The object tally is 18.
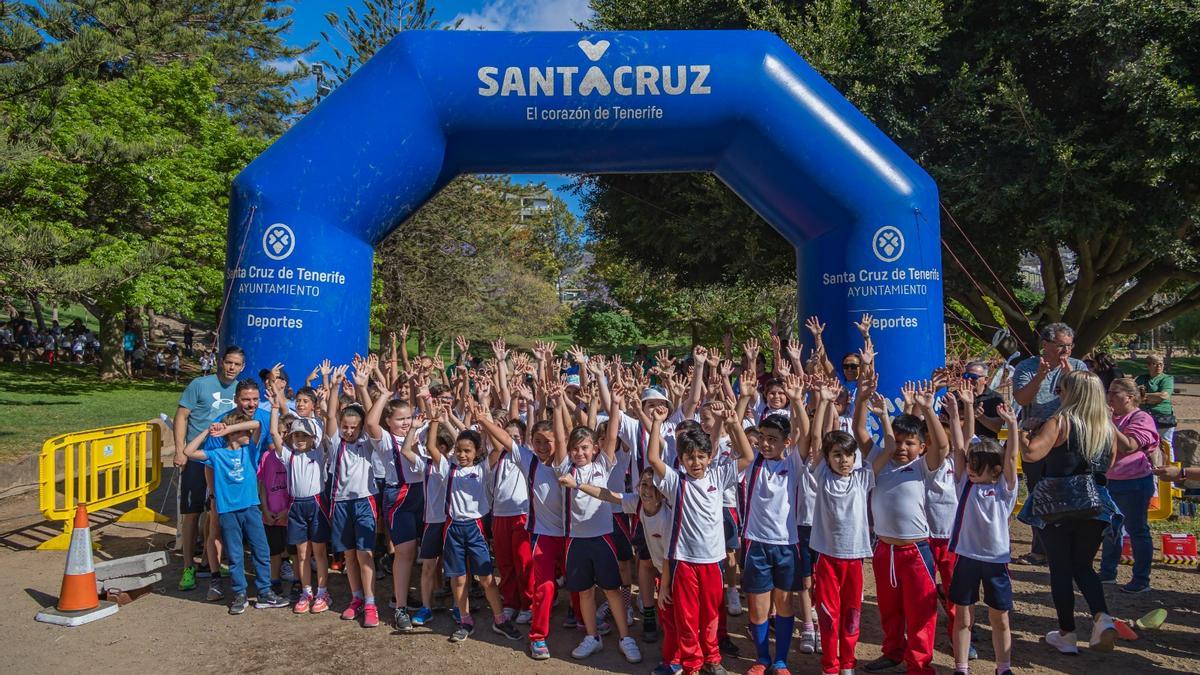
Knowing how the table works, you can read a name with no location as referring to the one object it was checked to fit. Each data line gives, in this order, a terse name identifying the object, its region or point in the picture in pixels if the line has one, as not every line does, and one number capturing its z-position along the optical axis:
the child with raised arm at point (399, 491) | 5.89
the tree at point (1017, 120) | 10.19
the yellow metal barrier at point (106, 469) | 7.52
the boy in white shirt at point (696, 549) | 4.79
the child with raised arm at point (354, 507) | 5.97
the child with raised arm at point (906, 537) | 4.71
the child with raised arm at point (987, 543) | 4.63
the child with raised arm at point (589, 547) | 5.26
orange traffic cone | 5.98
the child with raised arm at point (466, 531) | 5.63
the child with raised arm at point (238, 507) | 6.24
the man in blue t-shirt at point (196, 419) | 6.80
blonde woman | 5.00
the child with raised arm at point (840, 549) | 4.75
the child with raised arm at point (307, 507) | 6.10
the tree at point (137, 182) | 14.59
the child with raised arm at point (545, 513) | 5.32
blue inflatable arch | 7.58
